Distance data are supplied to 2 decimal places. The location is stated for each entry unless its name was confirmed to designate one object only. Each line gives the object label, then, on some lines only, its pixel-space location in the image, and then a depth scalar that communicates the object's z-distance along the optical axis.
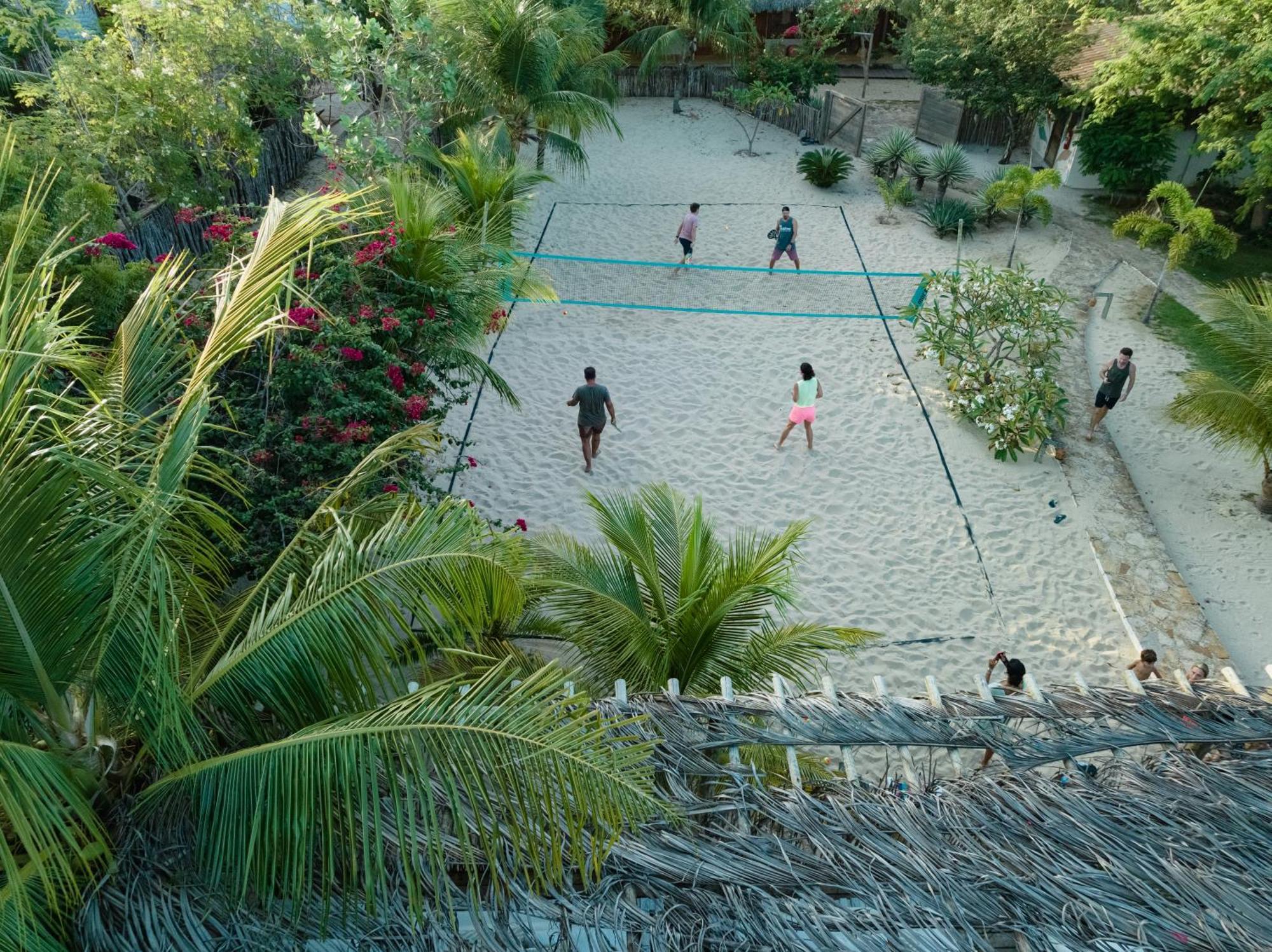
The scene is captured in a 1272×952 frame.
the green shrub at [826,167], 15.26
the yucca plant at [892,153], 15.38
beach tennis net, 11.63
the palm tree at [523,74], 11.70
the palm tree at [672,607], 5.16
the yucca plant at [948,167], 14.55
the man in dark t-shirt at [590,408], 8.09
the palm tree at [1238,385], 8.14
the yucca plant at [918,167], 14.97
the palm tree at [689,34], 17.81
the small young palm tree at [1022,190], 12.97
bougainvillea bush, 6.09
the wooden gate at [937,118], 17.44
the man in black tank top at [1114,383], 9.13
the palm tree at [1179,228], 11.64
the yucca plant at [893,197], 14.32
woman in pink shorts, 8.58
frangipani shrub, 9.15
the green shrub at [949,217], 13.88
